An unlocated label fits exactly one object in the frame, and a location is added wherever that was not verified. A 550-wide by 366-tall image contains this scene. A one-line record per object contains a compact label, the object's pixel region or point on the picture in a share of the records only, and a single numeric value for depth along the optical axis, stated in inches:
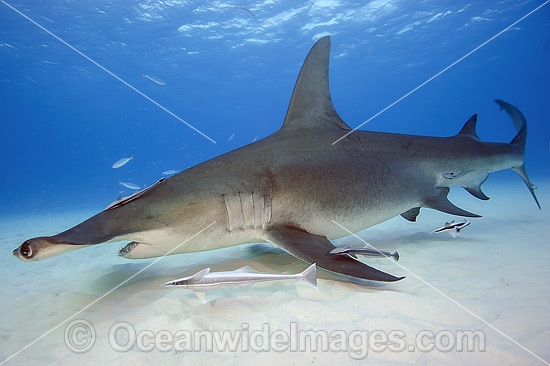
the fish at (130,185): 440.9
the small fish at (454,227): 154.1
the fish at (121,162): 476.8
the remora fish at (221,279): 73.0
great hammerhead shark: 92.1
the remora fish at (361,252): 94.5
